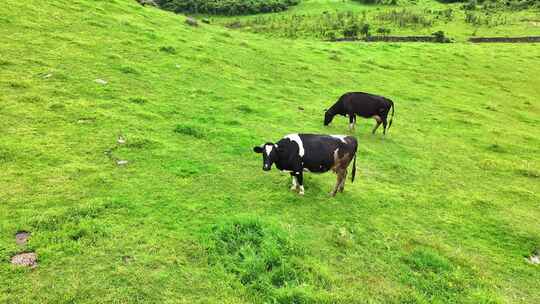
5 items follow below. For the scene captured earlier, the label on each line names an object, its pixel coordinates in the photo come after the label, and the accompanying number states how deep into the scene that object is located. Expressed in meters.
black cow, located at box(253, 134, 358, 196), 9.65
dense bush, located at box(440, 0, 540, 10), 66.19
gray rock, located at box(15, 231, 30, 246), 6.97
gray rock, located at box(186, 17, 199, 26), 31.19
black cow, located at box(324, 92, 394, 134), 16.08
